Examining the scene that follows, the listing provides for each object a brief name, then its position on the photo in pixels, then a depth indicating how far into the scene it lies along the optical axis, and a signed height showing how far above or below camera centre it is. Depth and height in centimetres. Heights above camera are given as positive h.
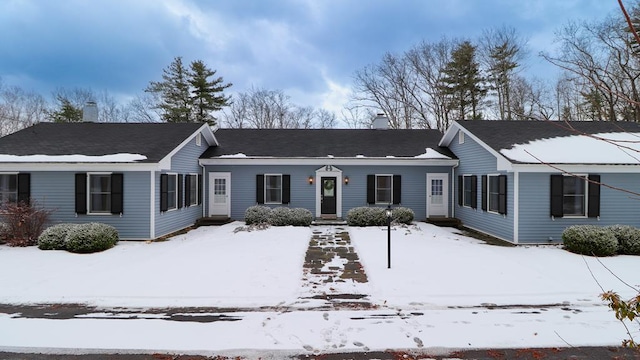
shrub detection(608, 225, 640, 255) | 946 -165
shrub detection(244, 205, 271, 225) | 1394 -147
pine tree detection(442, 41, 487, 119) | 2550 +785
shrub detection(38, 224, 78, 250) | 966 -178
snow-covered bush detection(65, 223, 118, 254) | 940 -172
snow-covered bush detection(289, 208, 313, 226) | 1392 -157
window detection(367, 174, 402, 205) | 1523 -31
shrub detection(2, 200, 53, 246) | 1020 -143
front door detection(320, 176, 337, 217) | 1549 -71
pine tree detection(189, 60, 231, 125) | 3045 +827
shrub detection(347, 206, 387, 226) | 1375 -150
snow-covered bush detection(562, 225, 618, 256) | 916 -164
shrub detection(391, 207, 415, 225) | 1402 -147
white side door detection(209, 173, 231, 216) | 1535 -65
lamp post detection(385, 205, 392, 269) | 780 -190
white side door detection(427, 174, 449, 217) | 1535 -58
